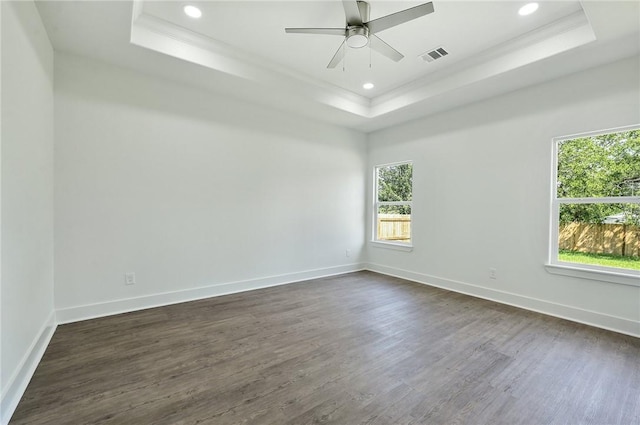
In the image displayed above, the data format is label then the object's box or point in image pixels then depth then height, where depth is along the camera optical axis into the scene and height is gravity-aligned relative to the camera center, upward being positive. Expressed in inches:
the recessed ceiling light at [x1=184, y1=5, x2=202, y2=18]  102.0 +71.9
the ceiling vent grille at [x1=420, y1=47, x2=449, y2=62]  127.0 +70.8
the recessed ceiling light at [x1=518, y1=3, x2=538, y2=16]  98.7 +71.1
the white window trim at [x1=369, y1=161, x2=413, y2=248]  195.9 -15.6
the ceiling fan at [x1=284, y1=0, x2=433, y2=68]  87.4 +60.8
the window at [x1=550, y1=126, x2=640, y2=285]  112.3 +1.7
